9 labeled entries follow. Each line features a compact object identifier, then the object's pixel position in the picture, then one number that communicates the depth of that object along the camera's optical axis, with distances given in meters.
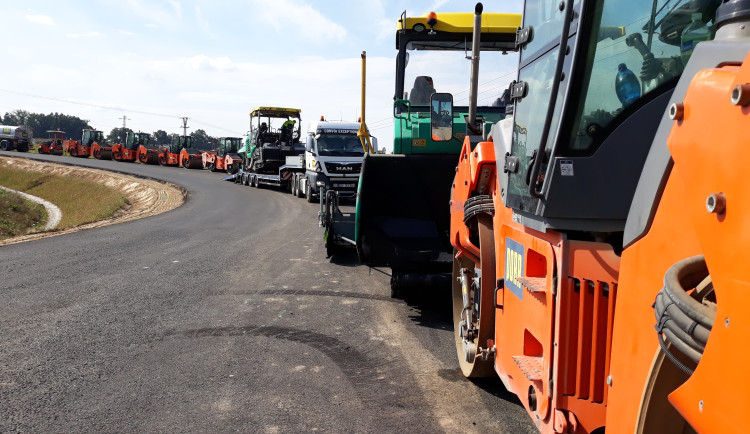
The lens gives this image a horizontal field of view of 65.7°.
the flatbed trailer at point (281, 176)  24.64
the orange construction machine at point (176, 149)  44.69
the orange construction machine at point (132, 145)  49.16
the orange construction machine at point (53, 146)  56.81
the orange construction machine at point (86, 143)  53.78
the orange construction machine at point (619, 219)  1.37
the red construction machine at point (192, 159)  42.88
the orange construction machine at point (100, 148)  51.72
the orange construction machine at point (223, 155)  39.09
